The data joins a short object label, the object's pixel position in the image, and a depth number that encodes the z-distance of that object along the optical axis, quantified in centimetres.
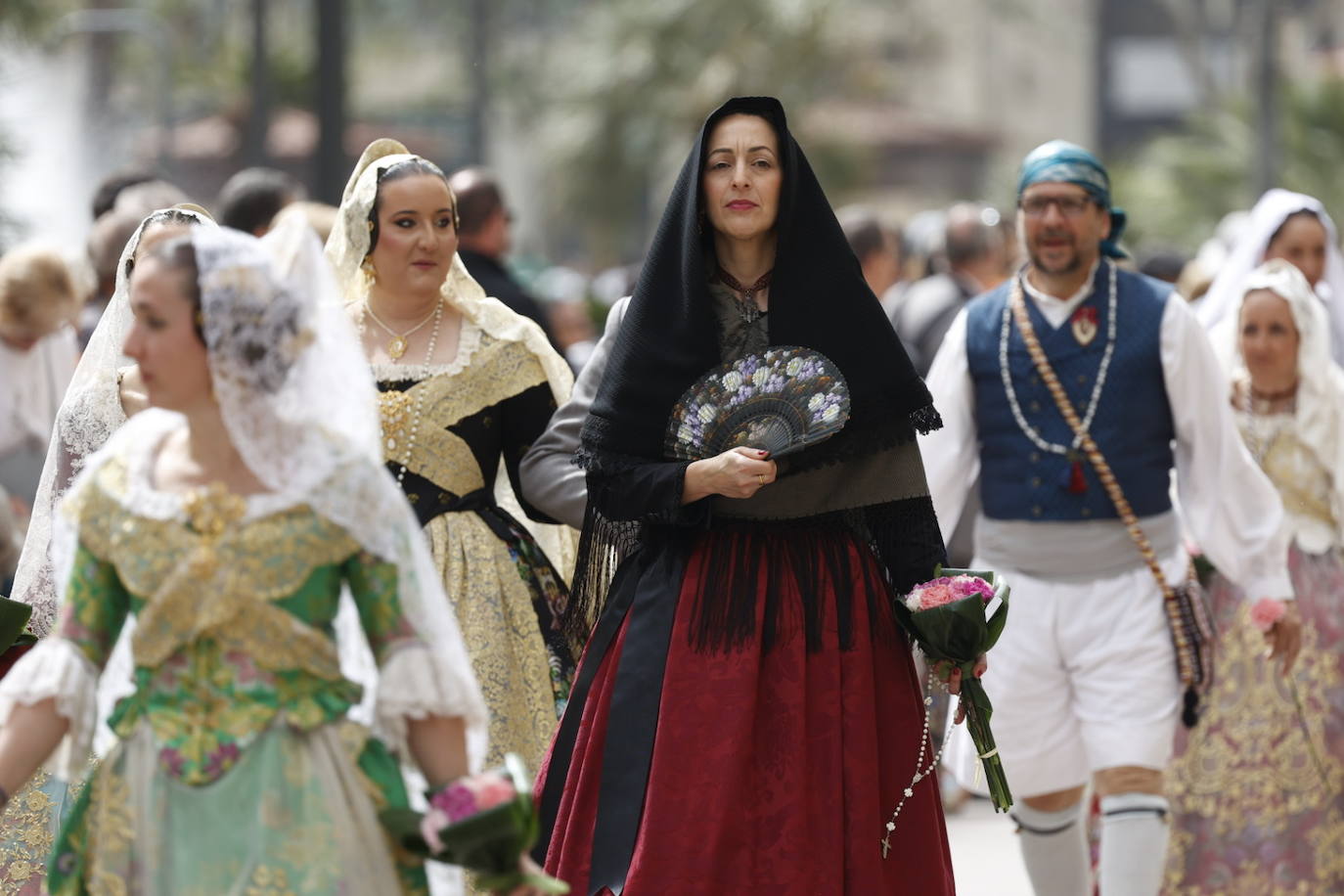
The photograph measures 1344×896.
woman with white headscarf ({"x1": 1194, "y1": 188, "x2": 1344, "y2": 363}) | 1737
